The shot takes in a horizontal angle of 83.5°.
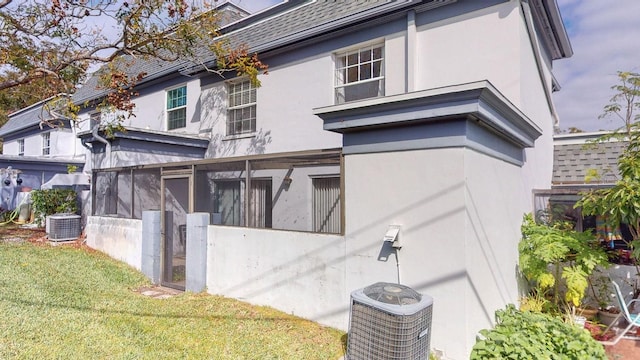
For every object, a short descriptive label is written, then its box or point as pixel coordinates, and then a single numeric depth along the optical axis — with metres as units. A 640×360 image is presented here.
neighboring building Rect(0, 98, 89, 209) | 17.25
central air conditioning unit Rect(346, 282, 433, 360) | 3.59
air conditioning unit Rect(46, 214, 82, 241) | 10.62
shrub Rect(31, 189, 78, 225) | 12.34
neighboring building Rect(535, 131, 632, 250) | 6.70
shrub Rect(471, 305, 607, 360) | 3.91
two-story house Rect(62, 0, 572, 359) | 4.23
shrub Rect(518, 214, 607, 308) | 5.04
